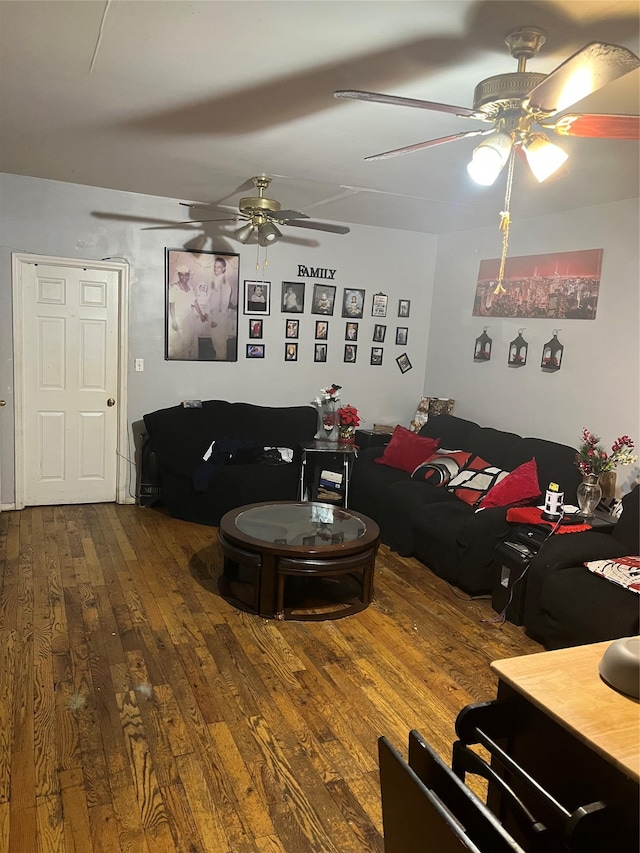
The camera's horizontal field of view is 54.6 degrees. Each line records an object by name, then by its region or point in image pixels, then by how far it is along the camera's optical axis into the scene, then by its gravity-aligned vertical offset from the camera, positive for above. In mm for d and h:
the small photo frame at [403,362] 6316 -152
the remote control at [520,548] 3588 -1131
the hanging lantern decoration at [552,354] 4656 +11
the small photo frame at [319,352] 5965 -94
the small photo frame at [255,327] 5664 +101
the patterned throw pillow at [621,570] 3051 -1070
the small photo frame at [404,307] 6198 +397
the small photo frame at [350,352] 6090 -81
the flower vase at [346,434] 5469 -789
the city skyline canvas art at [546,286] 4414 +530
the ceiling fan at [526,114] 1751 +722
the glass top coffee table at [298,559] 3418 -1200
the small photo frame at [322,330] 5929 +117
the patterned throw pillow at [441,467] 4789 -917
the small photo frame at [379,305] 6098 +400
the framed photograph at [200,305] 5324 +261
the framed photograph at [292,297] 5727 +398
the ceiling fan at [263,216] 3891 +776
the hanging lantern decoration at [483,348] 5434 +35
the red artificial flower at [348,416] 5449 -634
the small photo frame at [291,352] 5852 -109
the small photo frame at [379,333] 6152 +126
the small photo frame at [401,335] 6250 +121
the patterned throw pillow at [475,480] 4434 -942
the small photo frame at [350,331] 6047 +123
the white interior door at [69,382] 4957 -452
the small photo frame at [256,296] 5598 +376
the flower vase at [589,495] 3807 -836
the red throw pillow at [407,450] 5143 -856
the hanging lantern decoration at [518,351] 5008 +21
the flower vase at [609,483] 4156 -824
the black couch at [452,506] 3869 -1104
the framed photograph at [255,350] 5702 -110
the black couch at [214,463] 4930 -1021
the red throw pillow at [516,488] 4066 -880
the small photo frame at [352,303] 5969 +396
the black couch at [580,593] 2942 -1166
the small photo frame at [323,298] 5857 +414
